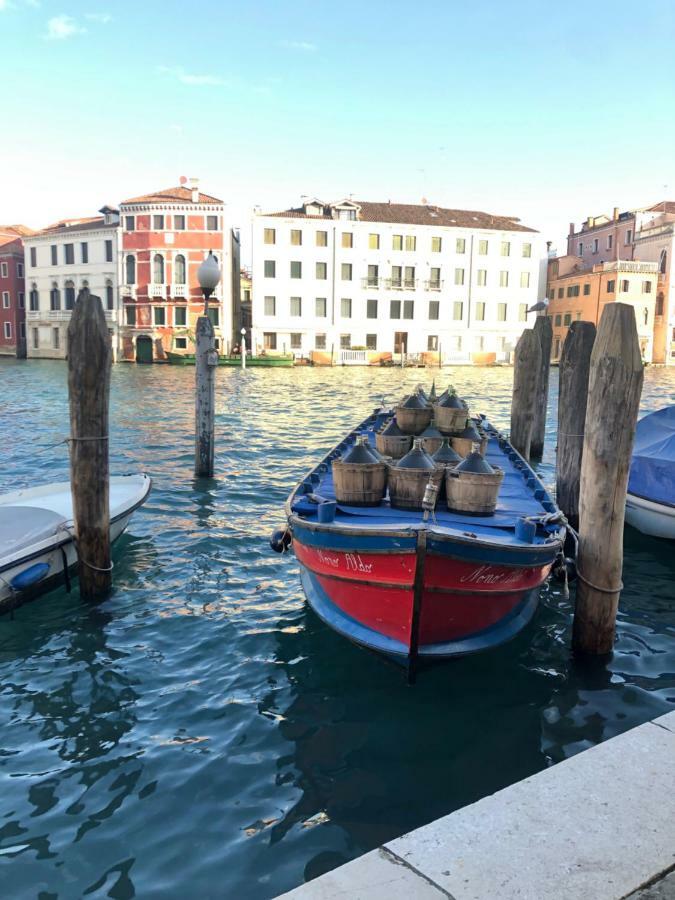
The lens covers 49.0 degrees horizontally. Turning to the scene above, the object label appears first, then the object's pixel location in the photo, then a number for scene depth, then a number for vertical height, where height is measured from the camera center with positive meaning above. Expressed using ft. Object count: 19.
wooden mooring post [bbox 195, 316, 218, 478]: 33.60 -1.85
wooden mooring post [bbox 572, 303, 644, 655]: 16.62 -2.21
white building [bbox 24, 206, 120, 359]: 145.48 +13.86
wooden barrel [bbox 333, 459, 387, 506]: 18.24 -3.31
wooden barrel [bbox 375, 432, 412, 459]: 22.89 -2.98
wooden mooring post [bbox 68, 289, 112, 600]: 19.48 -1.96
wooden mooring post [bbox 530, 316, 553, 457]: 42.24 -2.05
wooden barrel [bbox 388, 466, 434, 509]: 17.93 -3.34
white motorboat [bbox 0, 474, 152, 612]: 19.52 -5.56
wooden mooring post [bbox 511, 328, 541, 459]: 41.88 -2.09
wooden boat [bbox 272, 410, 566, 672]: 14.93 -4.72
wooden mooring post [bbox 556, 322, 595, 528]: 27.76 -2.30
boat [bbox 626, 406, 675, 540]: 26.55 -4.99
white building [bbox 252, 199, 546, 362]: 145.07 +13.76
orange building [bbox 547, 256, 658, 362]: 145.69 +11.94
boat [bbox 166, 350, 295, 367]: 130.31 -2.65
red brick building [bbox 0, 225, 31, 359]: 165.48 +8.97
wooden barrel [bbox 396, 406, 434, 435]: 25.58 -2.44
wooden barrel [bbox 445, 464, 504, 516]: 17.85 -3.44
